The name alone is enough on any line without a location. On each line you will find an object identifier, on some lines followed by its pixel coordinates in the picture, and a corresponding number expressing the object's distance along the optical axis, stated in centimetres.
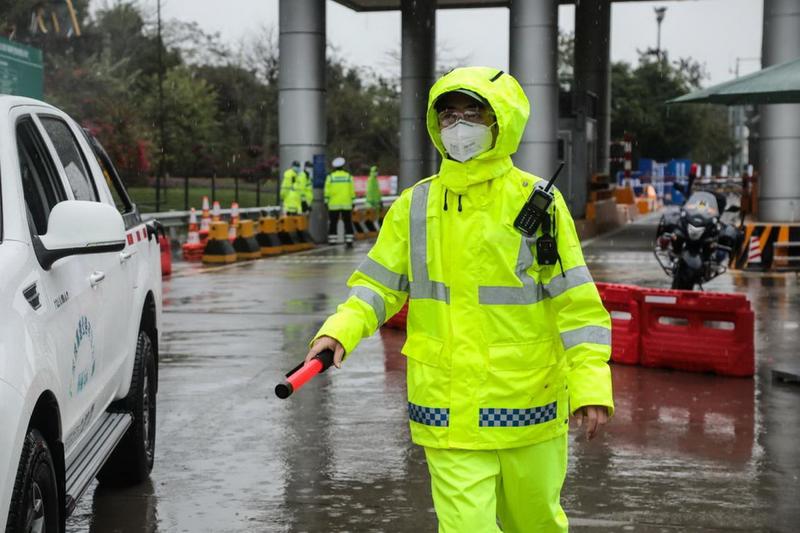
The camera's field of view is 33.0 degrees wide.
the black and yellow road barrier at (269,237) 2619
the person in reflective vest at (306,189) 2925
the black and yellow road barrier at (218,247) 2355
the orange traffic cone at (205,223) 2591
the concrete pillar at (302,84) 3053
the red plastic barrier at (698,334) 1023
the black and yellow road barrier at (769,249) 2150
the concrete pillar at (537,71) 3008
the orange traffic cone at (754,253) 2152
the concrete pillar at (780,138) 2411
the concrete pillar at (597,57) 4516
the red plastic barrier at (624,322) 1083
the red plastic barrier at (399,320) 1300
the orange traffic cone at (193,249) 2480
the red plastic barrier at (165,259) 2020
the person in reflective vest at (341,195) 2897
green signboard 1894
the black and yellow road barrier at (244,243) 2452
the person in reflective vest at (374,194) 3529
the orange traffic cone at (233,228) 2470
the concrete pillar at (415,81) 4356
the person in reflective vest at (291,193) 2898
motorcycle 1350
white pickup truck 391
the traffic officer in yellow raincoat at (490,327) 409
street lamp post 6769
